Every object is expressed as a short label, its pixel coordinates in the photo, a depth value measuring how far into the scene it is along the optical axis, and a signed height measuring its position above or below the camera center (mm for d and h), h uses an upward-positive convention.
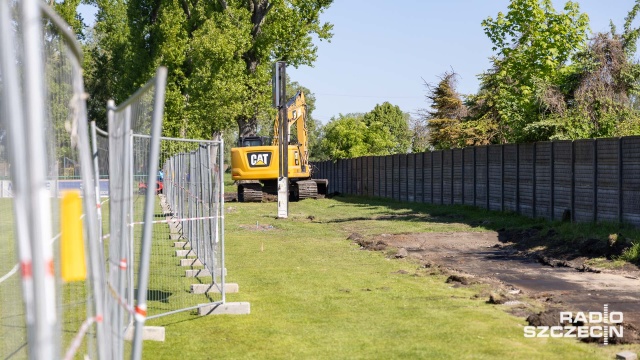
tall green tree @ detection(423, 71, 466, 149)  64500 +3628
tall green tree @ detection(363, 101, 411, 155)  81750 +3223
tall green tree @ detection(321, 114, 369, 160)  78625 +1694
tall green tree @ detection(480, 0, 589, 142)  34469 +4434
